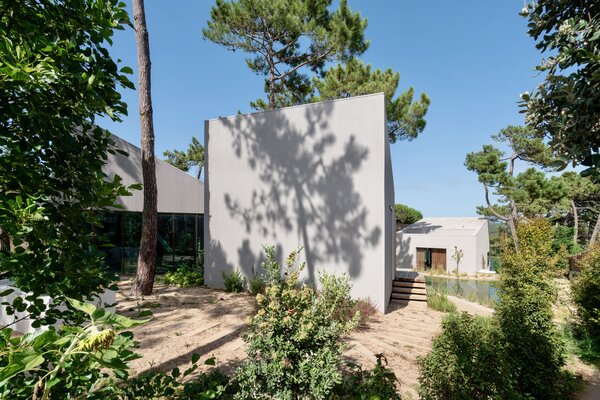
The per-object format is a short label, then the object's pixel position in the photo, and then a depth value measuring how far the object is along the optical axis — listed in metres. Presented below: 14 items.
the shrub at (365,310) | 6.79
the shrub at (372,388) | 2.63
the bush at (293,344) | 2.60
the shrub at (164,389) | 1.94
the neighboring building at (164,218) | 11.22
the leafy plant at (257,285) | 8.42
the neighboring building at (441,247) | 22.19
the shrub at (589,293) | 7.00
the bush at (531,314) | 4.47
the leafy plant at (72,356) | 0.78
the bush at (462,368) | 3.30
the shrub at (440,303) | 8.85
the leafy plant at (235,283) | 9.02
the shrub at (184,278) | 10.09
